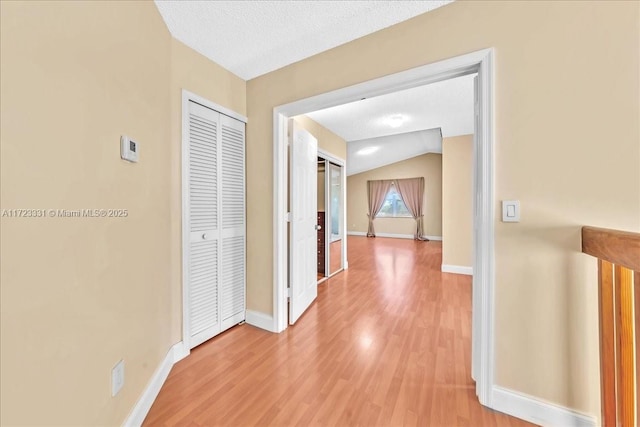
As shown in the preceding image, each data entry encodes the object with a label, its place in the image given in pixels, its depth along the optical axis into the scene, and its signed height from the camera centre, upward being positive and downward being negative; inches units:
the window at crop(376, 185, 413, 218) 368.5 +11.0
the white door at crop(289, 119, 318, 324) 94.5 -2.7
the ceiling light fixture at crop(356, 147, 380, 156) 255.2 +68.4
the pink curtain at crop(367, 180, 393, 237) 375.6 +28.7
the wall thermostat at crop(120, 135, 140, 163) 48.9 +13.4
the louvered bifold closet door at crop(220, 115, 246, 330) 88.5 -3.1
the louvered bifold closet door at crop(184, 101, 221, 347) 77.8 -2.8
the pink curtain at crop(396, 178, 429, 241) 347.3 +24.6
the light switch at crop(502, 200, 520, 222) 53.5 +0.9
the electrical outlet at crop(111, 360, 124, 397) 44.6 -30.6
